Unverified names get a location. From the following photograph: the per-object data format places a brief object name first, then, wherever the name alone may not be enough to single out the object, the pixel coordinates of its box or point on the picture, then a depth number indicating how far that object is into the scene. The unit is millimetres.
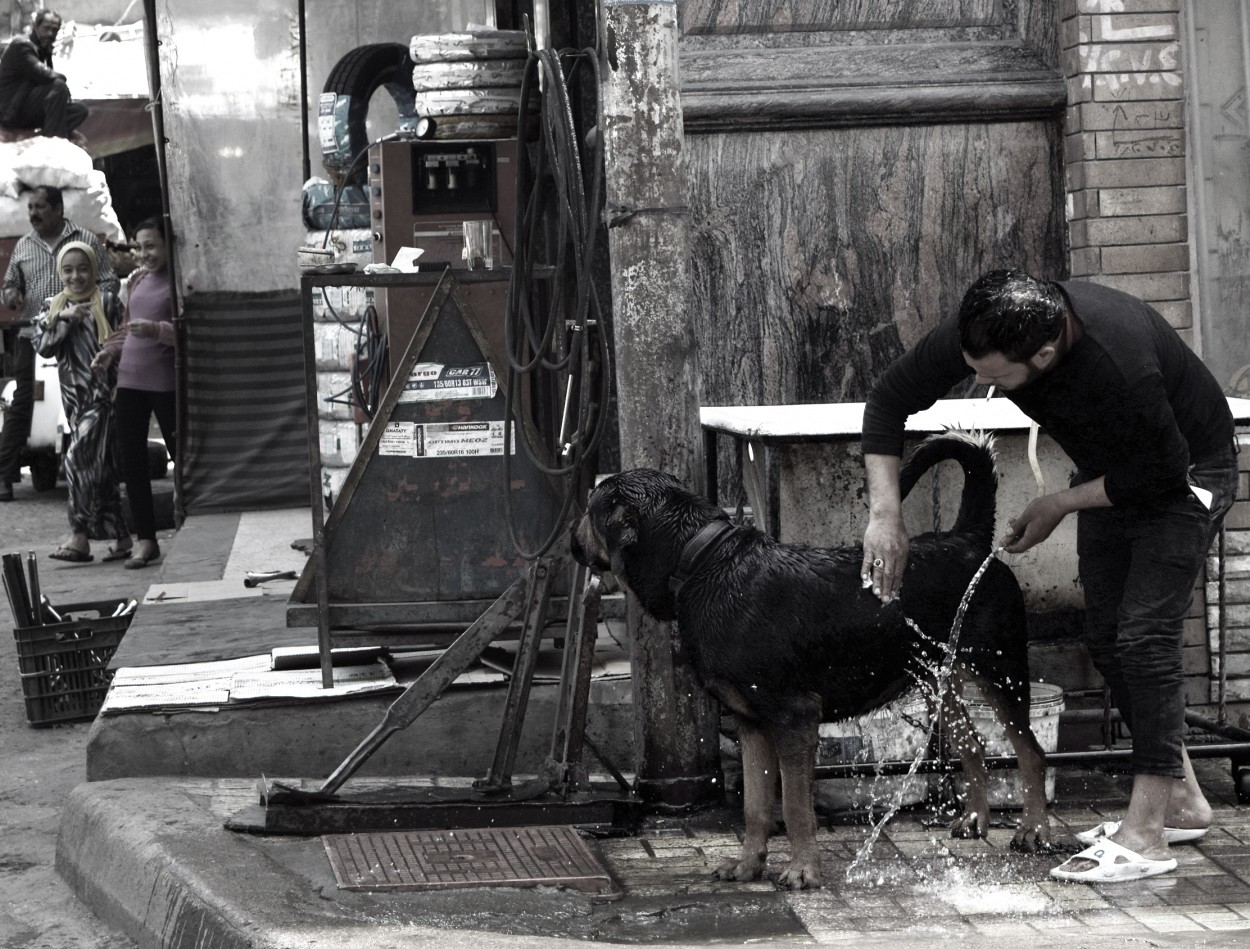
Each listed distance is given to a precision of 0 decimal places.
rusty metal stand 5301
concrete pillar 5301
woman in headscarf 11375
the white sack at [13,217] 17016
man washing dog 4547
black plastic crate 7676
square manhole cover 4781
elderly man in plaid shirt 12875
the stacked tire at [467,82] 7559
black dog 4824
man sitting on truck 17688
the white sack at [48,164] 17281
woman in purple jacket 11148
